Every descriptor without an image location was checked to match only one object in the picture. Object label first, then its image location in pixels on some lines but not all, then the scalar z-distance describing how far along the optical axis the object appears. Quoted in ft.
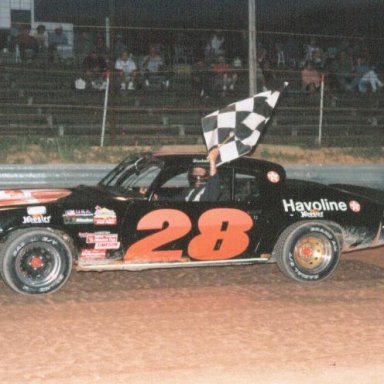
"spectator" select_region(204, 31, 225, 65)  55.83
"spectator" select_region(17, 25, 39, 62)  50.29
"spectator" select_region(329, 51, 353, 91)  61.57
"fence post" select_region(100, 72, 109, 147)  44.37
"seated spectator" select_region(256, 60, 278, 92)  54.29
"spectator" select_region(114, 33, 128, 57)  54.49
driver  24.84
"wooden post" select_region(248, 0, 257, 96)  43.04
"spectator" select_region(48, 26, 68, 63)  50.31
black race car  22.95
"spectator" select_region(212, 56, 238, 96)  54.85
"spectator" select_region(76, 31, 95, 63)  50.55
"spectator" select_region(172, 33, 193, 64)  52.11
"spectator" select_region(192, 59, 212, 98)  53.67
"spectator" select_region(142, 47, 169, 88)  53.06
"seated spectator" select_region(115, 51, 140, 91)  53.42
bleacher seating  47.16
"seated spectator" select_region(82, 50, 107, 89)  50.26
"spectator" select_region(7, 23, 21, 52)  51.72
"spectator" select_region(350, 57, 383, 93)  62.23
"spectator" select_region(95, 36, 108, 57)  50.70
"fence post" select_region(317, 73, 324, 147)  48.97
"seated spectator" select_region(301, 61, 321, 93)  57.00
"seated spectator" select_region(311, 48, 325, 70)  60.54
